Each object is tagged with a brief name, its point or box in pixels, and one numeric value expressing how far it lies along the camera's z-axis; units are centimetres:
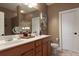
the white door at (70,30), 196
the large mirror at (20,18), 179
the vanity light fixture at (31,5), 194
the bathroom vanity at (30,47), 151
